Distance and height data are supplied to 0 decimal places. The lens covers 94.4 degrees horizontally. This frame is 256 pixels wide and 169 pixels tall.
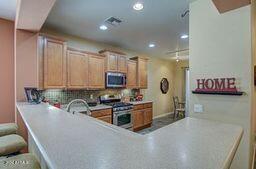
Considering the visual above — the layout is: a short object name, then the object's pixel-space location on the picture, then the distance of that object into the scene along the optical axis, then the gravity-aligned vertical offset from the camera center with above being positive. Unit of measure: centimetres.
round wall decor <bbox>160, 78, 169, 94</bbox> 557 -3
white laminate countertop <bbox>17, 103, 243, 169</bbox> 50 -34
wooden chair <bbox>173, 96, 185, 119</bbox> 495 -103
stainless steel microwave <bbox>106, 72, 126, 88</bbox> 333 +14
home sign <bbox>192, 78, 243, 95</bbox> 153 -2
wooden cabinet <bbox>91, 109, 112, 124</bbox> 281 -74
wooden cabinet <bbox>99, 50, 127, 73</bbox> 333 +69
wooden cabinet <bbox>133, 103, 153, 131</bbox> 372 -103
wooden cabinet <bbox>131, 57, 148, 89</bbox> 416 +44
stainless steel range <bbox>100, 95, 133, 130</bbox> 317 -75
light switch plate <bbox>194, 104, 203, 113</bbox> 175 -35
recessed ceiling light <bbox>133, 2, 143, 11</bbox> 186 +127
